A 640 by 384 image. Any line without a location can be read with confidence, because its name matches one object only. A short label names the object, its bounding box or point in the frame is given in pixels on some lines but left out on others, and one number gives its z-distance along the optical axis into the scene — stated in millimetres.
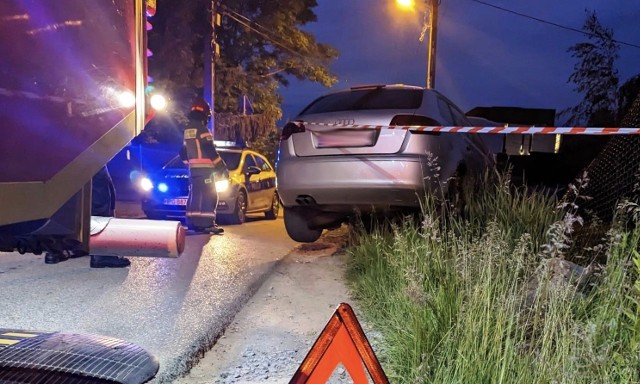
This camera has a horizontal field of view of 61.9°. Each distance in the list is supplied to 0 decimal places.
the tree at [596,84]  17500
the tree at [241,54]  17391
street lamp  15438
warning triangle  2010
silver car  4926
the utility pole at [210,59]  15883
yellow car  9367
